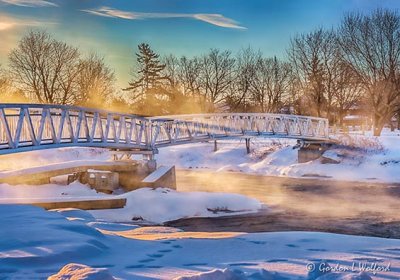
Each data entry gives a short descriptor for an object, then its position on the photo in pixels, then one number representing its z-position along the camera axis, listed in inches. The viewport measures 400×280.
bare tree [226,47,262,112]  2246.6
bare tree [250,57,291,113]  2219.5
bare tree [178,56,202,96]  2391.7
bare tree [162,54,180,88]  2532.0
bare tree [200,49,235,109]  2283.5
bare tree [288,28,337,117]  1845.4
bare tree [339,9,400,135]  1649.9
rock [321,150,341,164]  1291.8
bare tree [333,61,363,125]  1796.3
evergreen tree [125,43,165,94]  2625.5
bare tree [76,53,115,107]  2081.7
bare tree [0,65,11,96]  1946.4
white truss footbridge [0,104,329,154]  616.1
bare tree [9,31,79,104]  1926.7
